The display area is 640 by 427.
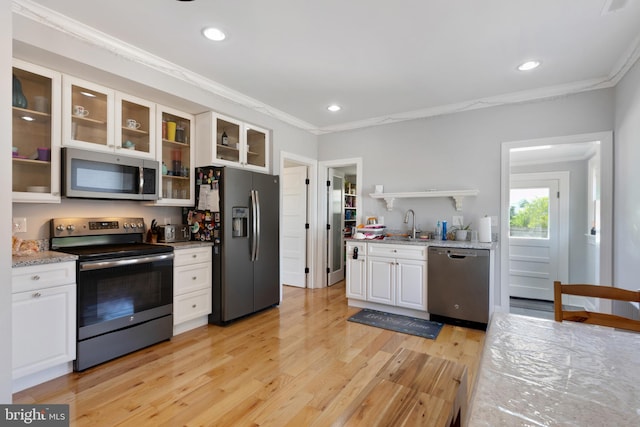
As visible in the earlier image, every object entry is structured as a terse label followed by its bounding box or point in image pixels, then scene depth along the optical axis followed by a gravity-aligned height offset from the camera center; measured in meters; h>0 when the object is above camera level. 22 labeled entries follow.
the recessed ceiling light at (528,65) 2.73 +1.37
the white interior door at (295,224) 4.90 -0.17
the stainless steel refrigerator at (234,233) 3.25 -0.23
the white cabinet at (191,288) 2.97 -0.76
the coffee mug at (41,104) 2.33 +0.83
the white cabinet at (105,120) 2.44 +0.81
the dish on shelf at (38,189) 2.29 +0.17
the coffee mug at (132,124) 2.88 +0.84
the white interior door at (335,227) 5.07 -0.23
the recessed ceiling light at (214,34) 2.27 +1.36
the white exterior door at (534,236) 4.41 -0.31
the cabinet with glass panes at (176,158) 3.21 +0.60
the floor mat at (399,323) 3.16 -1.21
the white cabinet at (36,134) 2.27 +0.59
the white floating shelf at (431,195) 3.61 +0.25
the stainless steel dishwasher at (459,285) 3.16 -0.75
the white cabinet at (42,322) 1.98 -0.76
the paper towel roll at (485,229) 3.43 -0.16
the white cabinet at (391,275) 3.48 -0.74
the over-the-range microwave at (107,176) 2.41 +0.32
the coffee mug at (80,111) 2.49 +0.83
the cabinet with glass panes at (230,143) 3.36 +0.84
